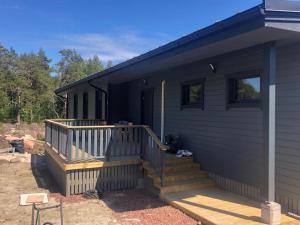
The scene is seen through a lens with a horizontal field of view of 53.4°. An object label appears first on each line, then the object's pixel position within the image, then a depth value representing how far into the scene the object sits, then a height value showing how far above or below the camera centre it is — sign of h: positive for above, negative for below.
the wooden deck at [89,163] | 6.73 -1.13
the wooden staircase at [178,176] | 6.37 -1.33
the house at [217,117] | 4.52 +0.00
